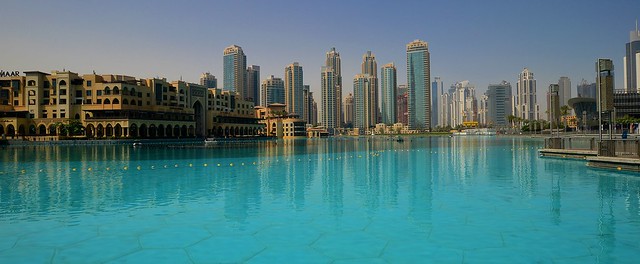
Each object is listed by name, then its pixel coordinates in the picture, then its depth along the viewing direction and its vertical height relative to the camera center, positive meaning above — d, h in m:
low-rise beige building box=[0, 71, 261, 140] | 110.69 +7.94
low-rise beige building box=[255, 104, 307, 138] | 197.38 +2.33
